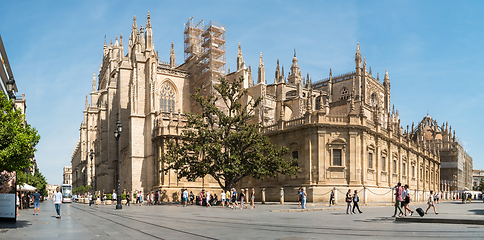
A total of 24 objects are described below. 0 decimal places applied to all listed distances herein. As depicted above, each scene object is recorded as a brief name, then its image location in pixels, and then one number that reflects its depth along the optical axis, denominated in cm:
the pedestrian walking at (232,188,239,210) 2715
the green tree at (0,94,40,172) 1344
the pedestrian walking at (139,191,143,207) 3926
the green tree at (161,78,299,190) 3003
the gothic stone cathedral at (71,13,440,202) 3269
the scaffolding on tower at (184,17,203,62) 5681
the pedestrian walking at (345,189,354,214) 2052
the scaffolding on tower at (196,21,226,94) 5072
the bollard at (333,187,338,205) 2845
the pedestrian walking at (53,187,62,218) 1958
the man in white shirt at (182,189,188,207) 3150
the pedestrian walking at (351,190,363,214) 2070
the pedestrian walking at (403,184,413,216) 1710
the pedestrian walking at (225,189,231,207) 3000
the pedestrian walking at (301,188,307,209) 2412
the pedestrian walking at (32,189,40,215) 2091
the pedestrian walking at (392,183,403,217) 1686
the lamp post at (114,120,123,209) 3003
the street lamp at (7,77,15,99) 1605
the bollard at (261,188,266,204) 3376
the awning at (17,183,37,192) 3063
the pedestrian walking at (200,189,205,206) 3322
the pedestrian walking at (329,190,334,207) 2766
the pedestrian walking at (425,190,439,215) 1897
